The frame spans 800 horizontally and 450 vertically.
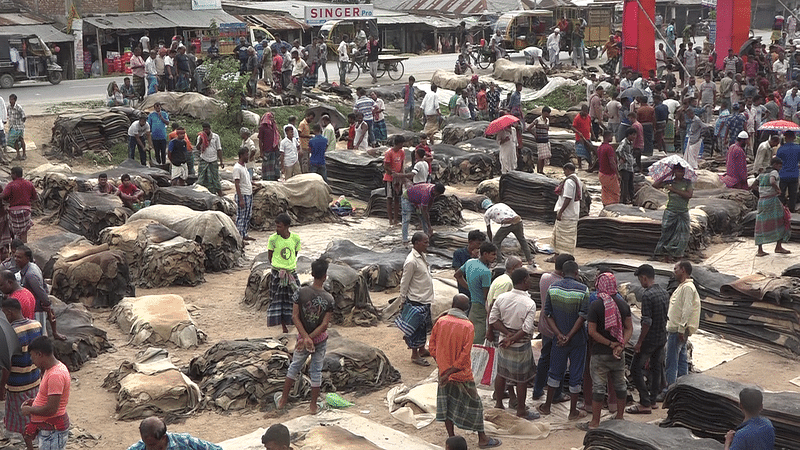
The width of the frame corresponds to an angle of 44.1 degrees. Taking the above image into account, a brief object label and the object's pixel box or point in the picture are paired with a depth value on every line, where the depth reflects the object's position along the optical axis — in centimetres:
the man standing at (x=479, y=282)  934
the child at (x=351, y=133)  2030
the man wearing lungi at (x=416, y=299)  1007
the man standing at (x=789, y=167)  1449
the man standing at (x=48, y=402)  710
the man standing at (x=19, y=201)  1288
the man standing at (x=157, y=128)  1853
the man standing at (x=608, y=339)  834
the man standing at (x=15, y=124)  1964
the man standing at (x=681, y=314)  898
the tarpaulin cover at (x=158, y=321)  1080
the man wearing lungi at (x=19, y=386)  788
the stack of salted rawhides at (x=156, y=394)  891
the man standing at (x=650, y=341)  875
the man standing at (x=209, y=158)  1605
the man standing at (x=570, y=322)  858
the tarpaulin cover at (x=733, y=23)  2941
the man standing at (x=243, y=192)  1387
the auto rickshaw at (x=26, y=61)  2700
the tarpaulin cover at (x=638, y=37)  2882
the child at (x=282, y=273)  1082
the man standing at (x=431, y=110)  2408
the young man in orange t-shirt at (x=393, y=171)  1498
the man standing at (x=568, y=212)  1291
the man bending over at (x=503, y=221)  1230
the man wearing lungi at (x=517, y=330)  862
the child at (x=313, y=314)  860
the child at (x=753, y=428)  630
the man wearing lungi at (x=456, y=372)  802
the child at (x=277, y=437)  637
